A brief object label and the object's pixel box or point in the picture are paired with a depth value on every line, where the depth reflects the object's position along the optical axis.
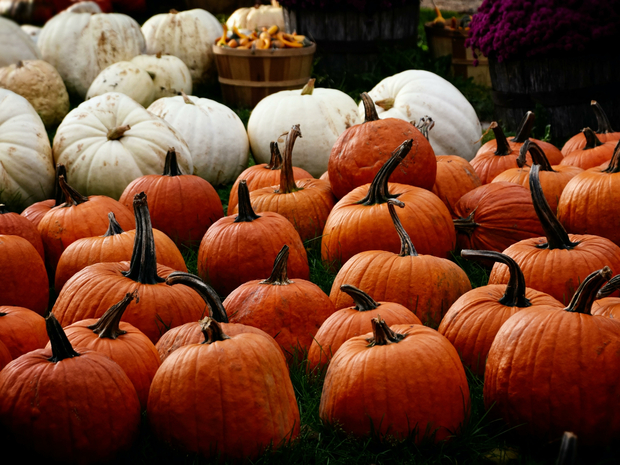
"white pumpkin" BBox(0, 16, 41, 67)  6.98
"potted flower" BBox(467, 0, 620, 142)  5.47
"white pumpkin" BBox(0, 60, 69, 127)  6.22
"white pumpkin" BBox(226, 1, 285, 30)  8.72
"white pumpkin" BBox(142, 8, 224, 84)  7.86
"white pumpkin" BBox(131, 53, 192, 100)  6.81
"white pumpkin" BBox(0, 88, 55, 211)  4.24
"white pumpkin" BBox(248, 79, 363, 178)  5.05
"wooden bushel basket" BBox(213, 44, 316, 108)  6.94
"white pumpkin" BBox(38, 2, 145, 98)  7.20
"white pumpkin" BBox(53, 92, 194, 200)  4.36
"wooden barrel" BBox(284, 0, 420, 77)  7.41
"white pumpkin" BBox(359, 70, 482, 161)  4.89
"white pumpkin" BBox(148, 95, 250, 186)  5.10
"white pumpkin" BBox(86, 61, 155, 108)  6.27
